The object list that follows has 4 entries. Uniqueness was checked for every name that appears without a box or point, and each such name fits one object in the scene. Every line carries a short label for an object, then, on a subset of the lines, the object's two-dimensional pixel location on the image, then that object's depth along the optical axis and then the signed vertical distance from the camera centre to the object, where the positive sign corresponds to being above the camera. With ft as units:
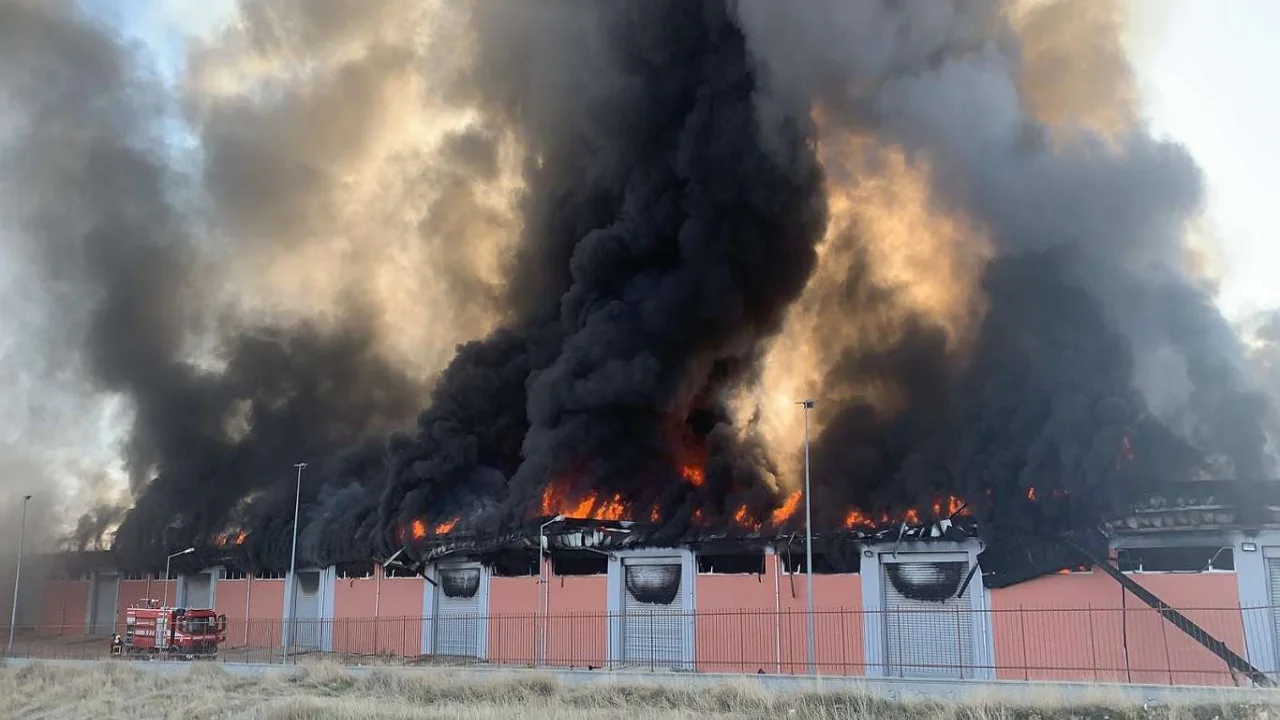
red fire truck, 150.71 -8.32
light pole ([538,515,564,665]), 121.49 -0.81
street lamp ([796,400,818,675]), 97.74 -0.59
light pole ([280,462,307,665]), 150.51 -1.98
